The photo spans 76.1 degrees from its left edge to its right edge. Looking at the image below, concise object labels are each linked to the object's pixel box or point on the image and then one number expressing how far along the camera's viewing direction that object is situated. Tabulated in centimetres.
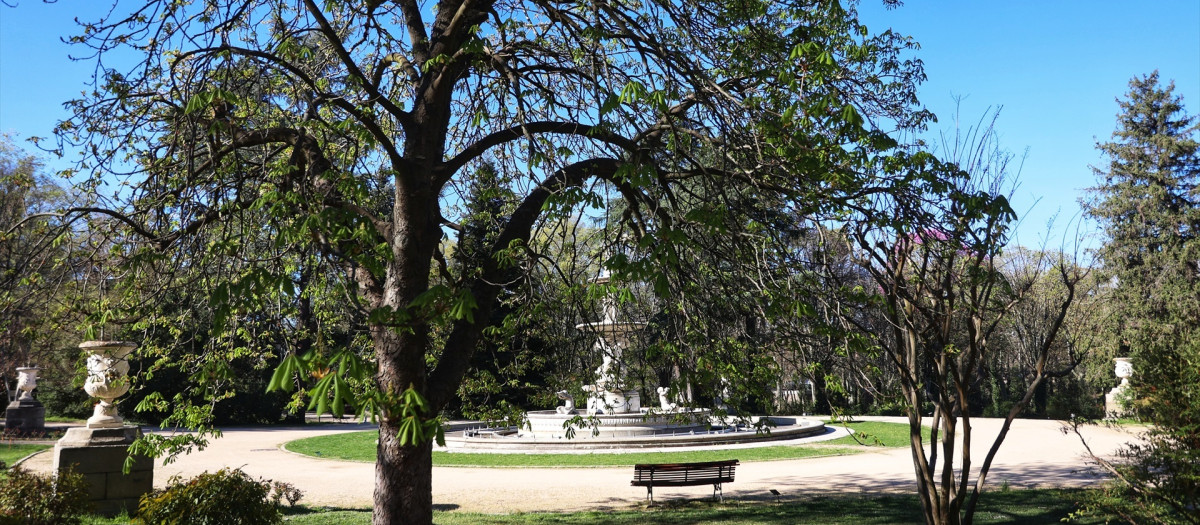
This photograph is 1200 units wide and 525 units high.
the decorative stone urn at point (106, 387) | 1000
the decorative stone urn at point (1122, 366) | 2808
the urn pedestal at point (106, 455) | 1016
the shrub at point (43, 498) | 733
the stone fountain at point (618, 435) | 2012
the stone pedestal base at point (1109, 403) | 2956
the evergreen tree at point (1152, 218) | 3106
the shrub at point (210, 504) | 697
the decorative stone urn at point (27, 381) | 2409
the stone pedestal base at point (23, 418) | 2328
